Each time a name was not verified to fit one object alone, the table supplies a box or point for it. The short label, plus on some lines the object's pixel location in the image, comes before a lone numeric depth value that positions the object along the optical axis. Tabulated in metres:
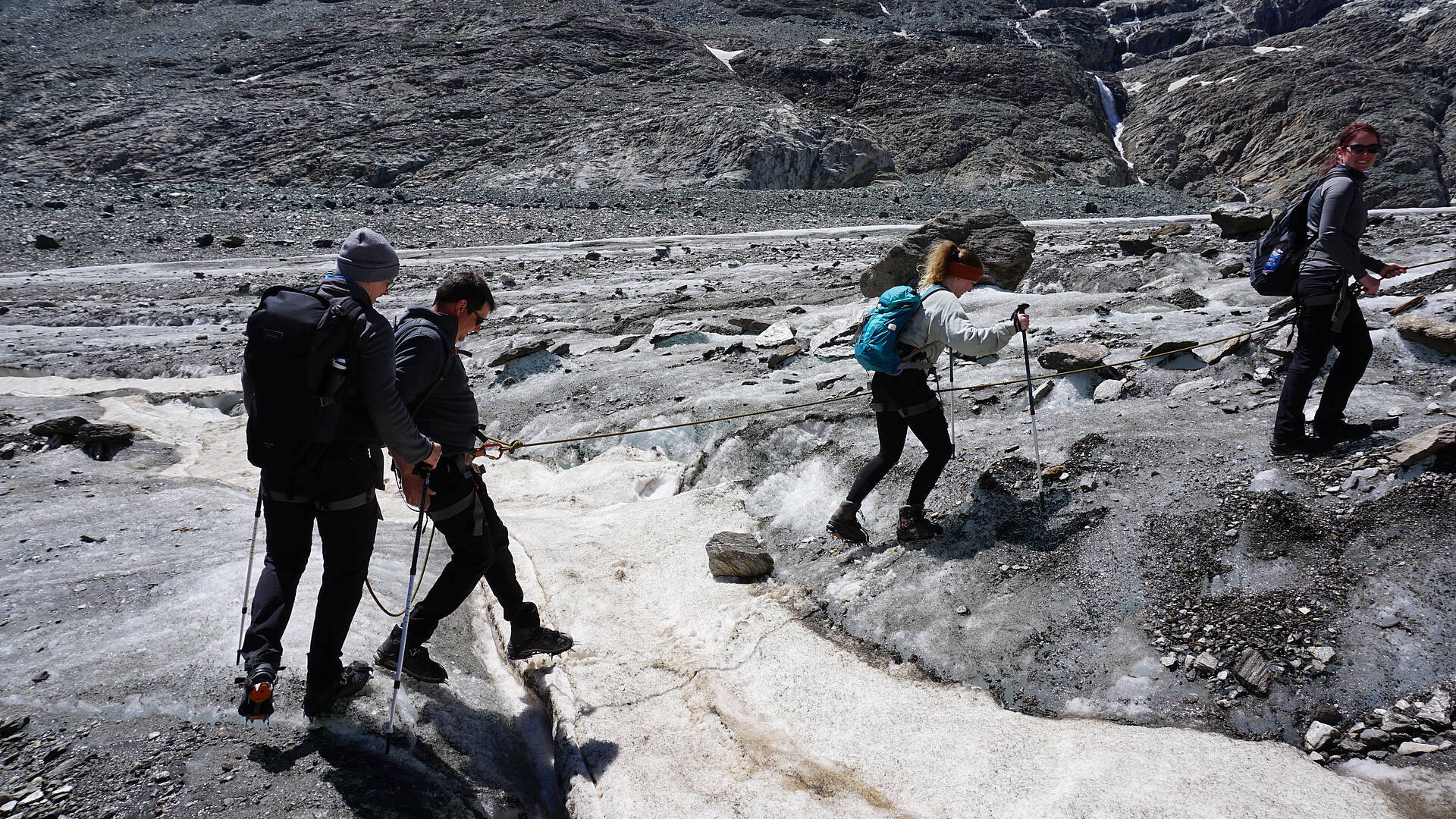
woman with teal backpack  4.66
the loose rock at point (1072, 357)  6.83
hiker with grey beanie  3.17
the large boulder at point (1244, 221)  12.77
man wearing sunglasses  3.59
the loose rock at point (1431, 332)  5.71
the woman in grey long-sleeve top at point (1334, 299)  4.50
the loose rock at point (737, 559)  5.68
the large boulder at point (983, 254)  12.03
